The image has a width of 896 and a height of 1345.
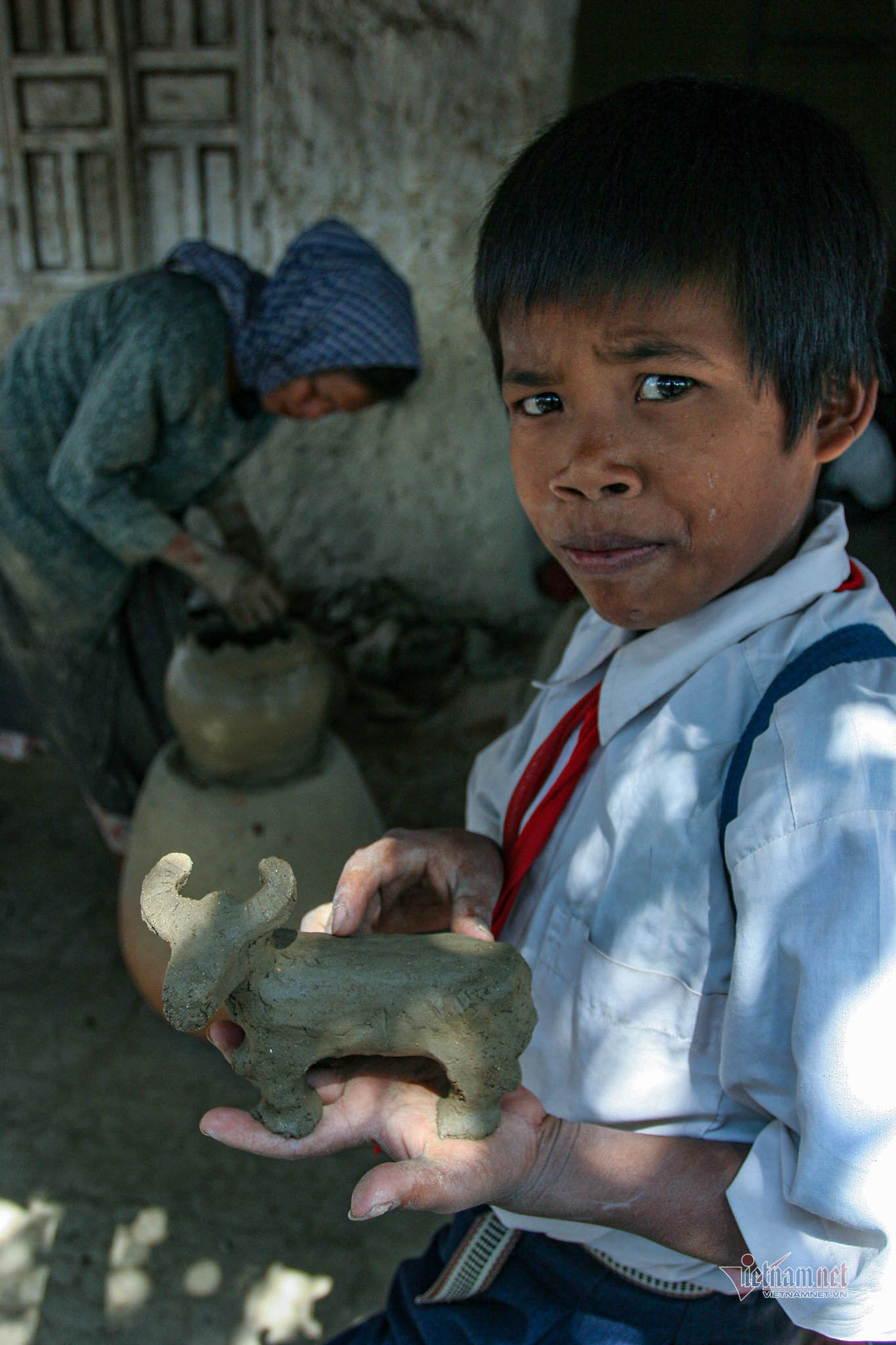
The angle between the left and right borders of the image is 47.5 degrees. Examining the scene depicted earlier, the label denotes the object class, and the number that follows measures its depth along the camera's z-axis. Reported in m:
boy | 0.87
